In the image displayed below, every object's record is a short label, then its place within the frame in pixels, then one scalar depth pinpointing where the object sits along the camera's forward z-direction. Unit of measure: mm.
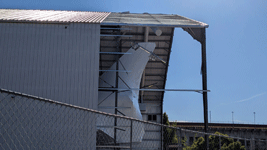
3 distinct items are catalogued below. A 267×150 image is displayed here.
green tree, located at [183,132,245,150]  18516
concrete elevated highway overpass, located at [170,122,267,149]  43594
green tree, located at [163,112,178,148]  25075
